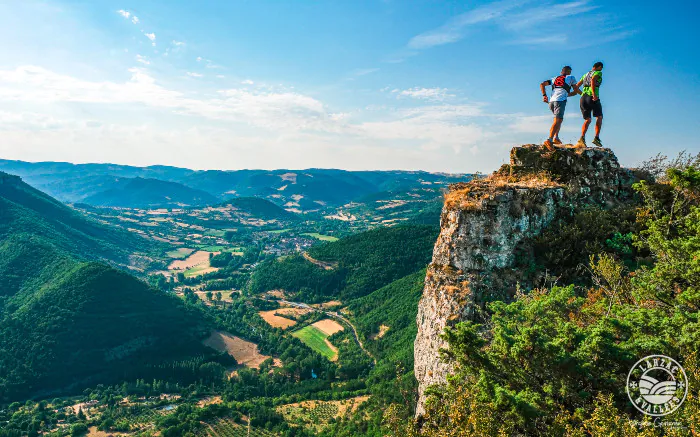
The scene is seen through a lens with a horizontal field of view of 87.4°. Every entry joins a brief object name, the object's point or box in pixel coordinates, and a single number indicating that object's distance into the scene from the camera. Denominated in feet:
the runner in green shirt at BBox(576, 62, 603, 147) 65.21
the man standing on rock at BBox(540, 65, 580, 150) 67.25
